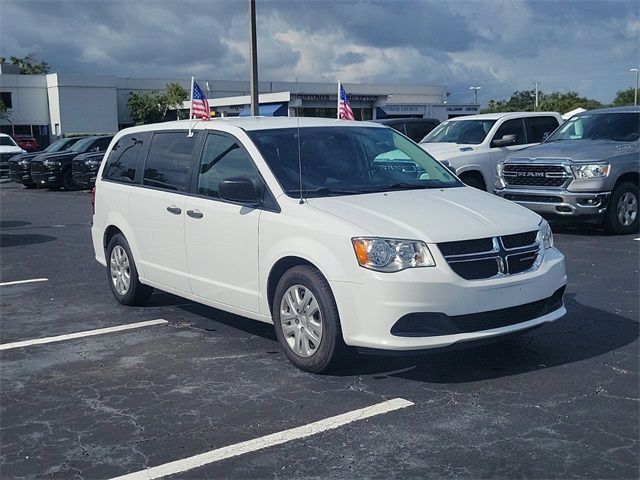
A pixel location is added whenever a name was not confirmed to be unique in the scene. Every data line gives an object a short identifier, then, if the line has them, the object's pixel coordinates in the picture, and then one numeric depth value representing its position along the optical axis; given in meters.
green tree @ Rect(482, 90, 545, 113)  77.50
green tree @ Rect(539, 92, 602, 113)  58.95
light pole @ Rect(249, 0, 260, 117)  19.25
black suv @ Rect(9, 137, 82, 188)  25.86
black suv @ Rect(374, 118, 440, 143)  18.30
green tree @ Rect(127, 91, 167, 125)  56.69
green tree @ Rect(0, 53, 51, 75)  86.56
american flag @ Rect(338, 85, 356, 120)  15.20
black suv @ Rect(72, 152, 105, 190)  22.94
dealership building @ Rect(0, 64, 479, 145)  57.16
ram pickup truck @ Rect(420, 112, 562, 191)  13.88
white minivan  5.05
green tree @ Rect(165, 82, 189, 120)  56.47
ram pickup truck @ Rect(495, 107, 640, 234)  11.49
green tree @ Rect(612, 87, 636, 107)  66.67
